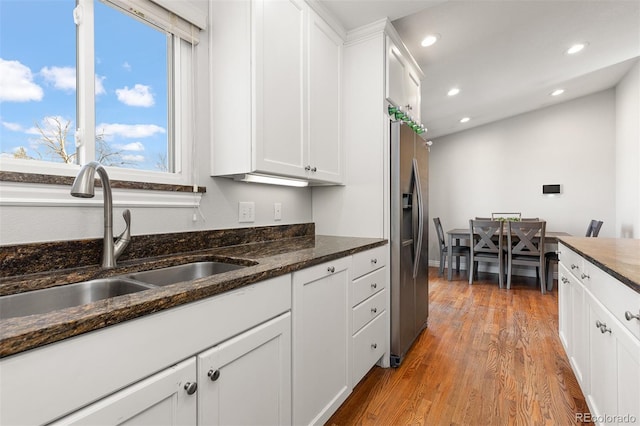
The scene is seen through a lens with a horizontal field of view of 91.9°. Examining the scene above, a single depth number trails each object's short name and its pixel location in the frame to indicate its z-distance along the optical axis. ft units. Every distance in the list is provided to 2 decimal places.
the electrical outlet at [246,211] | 6.22
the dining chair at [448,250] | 16.30
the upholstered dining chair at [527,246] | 13.93
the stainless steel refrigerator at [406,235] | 7.34
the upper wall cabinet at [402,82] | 7.60
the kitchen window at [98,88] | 3.81
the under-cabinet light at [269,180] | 5.69
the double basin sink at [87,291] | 3.06
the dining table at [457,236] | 15.82
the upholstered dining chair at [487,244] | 14.71
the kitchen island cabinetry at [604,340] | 3.43
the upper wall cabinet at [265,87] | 5.17
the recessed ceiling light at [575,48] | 10.84
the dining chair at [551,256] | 14.29
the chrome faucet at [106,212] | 3.18
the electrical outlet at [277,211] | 7.11
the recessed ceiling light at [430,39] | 8.74
